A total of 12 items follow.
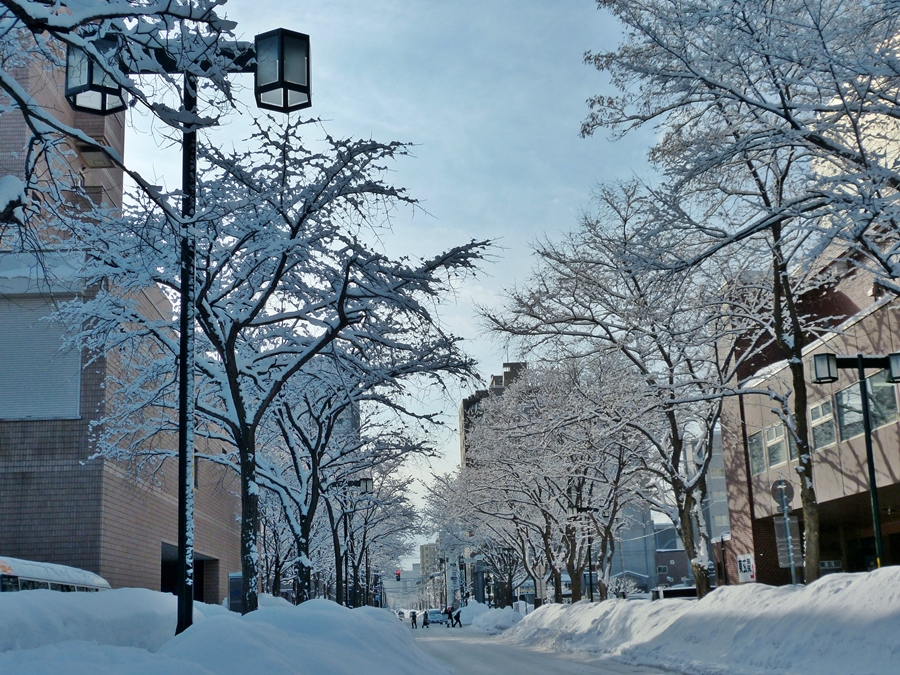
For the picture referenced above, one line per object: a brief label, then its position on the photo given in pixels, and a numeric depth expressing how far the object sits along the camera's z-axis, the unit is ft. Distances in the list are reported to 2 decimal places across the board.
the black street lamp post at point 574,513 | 121.39
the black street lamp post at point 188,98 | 29.32
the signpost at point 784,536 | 104.63
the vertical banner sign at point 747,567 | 115.14
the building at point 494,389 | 167.98
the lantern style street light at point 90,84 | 28.81
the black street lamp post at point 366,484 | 110.67
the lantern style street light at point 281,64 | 30.99
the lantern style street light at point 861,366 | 50.06
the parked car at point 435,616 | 263.29
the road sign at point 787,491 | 102.24
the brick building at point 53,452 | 81.30
